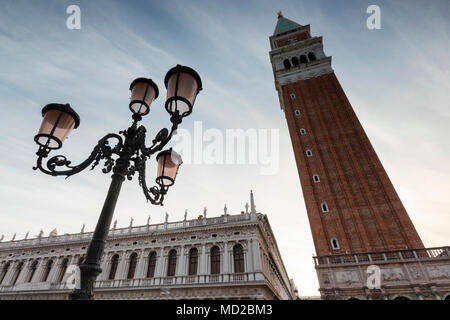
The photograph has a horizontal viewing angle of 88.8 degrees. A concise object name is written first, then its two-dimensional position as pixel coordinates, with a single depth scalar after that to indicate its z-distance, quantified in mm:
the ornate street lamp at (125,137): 3399
